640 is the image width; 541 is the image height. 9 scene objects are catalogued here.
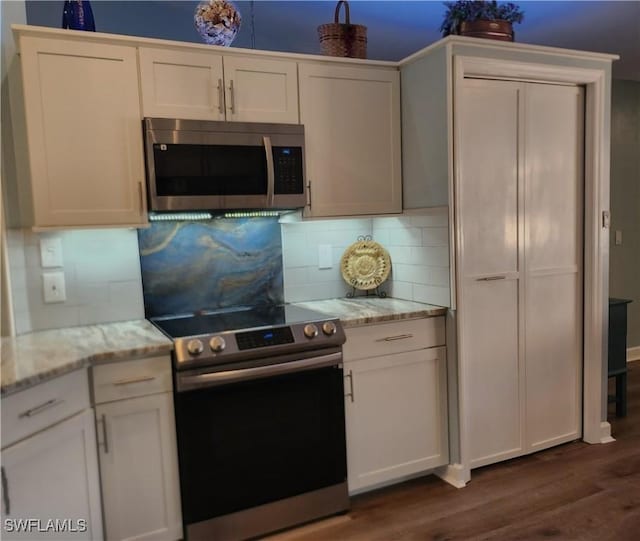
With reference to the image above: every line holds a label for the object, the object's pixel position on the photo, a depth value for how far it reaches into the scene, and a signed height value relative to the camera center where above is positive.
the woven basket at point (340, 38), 2.69 +0.87
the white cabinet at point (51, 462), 1.63 -0.77
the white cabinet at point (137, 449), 2.03 -0.86
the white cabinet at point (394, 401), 2.49 -0.90
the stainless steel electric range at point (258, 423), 2.12 -0.85
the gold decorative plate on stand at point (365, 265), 2.98 -0.29
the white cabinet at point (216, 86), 2.30 +0.58
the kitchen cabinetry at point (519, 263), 2.61 -0.28
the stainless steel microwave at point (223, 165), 2.29 +0.24
